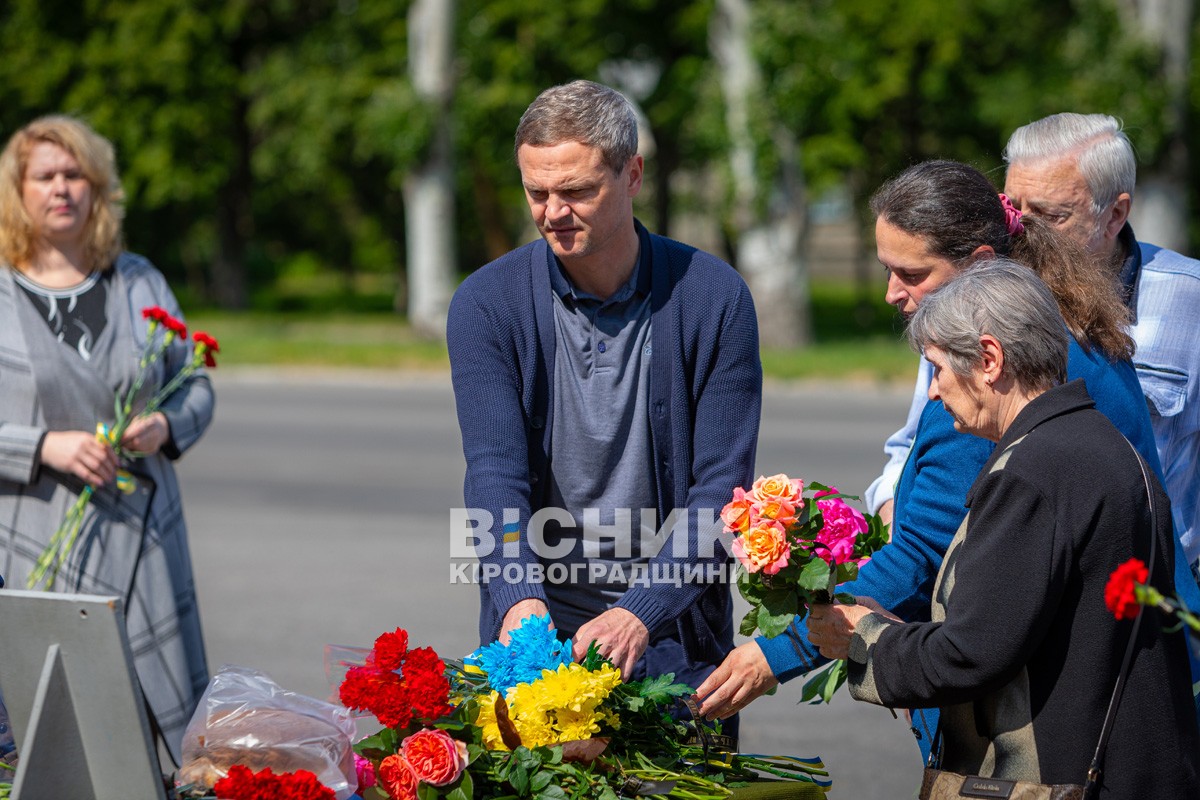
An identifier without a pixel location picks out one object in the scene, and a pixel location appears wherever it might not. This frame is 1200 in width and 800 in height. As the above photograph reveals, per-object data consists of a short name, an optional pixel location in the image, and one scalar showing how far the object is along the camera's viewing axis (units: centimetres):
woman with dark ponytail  500
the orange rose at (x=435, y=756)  433
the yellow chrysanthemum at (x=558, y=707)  460
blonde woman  784
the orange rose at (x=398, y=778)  439
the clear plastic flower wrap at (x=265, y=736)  446
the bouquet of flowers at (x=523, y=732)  444
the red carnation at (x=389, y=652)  457
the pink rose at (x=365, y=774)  461
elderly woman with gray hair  418
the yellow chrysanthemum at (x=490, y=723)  464
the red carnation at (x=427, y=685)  447
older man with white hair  598
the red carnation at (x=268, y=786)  413
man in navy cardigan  556
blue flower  481
